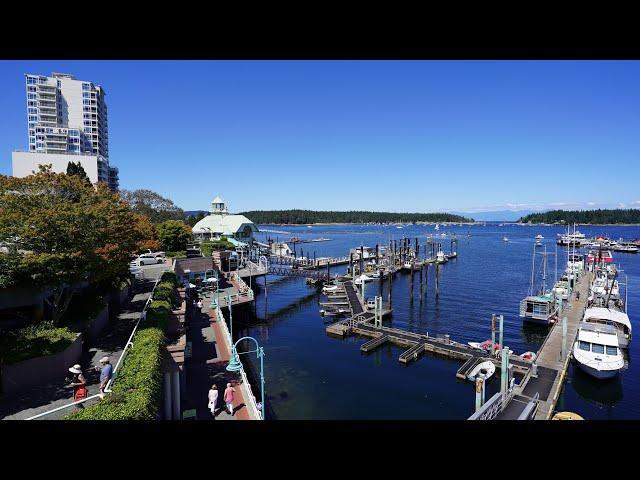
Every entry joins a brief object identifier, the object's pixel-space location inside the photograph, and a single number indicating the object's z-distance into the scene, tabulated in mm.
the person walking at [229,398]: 13735
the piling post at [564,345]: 22178
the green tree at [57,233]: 13148
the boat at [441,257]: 68794
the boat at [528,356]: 22552
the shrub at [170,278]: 26500
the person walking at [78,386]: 10180
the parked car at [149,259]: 35944
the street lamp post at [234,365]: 13141
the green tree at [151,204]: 56938
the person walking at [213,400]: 13562
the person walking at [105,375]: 10244
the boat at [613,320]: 27156
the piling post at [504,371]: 17609
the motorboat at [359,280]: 48438
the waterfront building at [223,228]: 56788
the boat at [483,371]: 21922
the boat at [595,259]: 56159
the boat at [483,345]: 25233
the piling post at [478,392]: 17203
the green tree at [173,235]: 41812
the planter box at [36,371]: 10914
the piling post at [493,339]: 24312
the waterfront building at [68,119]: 73688
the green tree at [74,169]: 38225
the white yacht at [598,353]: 21297
